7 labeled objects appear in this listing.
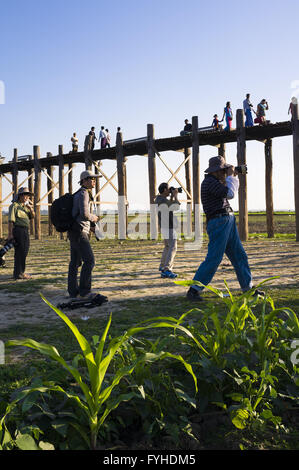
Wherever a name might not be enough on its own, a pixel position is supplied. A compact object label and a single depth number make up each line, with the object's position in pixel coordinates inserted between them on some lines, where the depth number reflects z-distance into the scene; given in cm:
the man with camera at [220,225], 526
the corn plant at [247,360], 233
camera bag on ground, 534
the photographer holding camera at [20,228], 797
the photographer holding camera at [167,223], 786
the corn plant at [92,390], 209
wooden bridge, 1472
